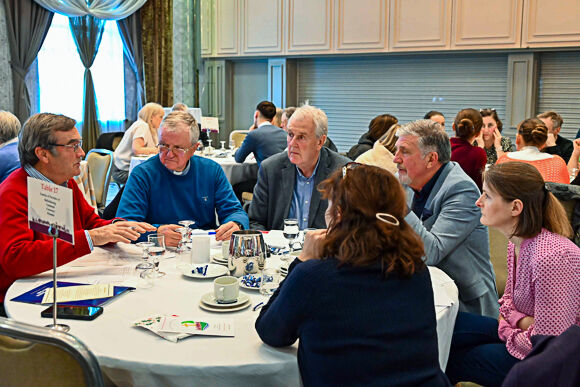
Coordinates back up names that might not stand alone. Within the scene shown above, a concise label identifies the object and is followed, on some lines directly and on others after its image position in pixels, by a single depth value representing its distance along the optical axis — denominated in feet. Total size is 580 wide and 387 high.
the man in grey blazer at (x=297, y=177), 11.19
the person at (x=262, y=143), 20.11
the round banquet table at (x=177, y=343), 5.18
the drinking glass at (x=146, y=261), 7.01
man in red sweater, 7.11
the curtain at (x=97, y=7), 26.16
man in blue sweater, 10.11
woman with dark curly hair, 4.93
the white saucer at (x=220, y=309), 6.28
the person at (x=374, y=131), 18.93
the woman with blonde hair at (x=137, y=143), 21.97
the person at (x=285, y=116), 22.48
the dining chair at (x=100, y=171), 17.02
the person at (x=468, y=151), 16.42
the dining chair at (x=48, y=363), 4.61
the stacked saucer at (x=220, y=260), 8.02
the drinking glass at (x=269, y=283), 6.80
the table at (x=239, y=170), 21.01
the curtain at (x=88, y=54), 27.81
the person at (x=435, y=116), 22.74
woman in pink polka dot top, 6.60
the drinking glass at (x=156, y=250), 7.16
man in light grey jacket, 8.77
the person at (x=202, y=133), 25.11
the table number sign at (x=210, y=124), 24.89
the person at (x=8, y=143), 12.50
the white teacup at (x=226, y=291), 6.41
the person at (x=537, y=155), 15.56
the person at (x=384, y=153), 11.75
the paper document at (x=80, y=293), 6.57
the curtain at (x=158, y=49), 30.83
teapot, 7.36
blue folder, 6.44
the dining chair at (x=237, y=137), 28.04
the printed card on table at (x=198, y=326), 5.71
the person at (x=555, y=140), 21.75
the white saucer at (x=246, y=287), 6.96
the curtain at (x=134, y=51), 30.12
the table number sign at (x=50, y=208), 5.97
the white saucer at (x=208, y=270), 7.38
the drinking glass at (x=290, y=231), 8.07
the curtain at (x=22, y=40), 25.09
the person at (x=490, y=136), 20.98
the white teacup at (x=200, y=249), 7.79
